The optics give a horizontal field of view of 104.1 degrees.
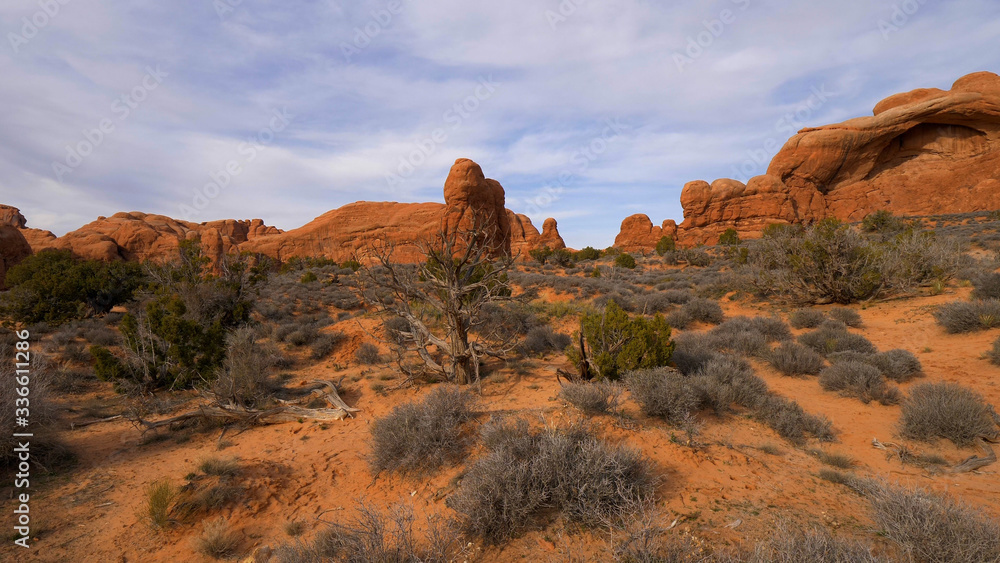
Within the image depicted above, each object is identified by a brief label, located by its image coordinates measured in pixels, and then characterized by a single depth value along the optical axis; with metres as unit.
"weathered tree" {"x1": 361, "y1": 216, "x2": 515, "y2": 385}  6.78
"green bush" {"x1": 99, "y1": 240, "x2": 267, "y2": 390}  7.05
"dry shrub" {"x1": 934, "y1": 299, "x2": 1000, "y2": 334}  7.61
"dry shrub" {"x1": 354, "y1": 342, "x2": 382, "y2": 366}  9.18
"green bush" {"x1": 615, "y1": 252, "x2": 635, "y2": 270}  26.28
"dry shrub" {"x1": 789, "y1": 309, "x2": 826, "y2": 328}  9.84
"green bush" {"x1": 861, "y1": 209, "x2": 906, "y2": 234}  23.70
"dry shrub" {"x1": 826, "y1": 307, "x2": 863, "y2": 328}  9.72
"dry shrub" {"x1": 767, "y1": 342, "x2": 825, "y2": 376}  7.18
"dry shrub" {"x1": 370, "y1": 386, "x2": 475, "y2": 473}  4.27
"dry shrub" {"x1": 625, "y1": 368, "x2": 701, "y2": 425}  4.90
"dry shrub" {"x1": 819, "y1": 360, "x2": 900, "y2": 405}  5.91
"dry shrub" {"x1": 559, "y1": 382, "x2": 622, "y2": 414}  4.87
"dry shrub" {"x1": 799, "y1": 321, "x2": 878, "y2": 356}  7.88
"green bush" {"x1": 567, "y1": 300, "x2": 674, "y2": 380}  6.27
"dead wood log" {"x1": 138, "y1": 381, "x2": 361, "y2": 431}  5.83
